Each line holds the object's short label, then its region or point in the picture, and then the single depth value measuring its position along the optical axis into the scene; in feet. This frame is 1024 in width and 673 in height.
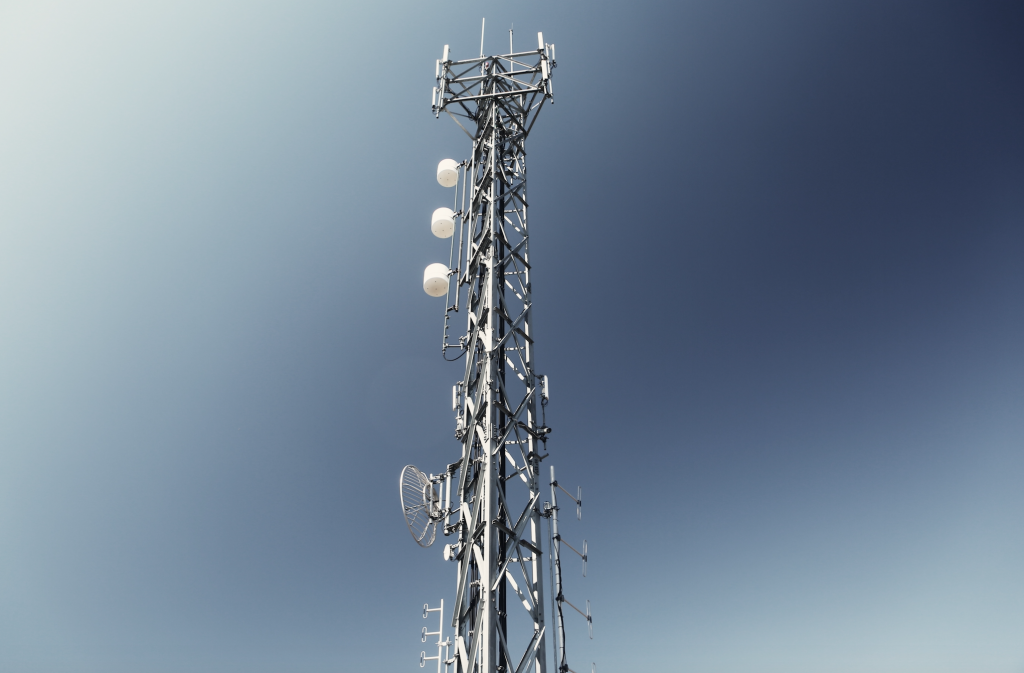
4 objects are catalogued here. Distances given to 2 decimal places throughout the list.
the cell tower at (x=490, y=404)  25.54
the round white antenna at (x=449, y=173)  40.70
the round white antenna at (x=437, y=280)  36.60
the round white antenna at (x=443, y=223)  38.86
